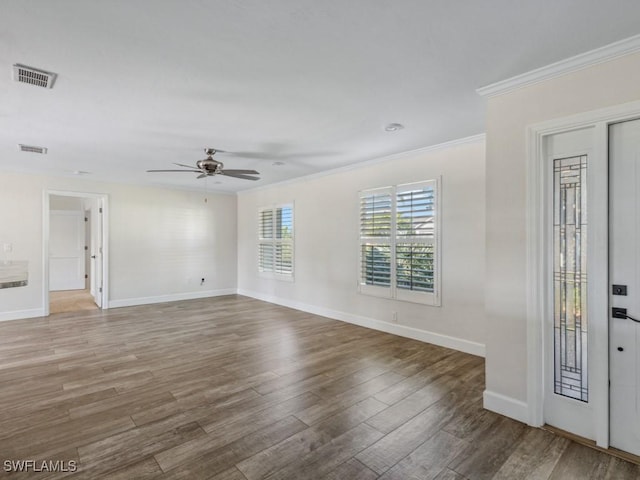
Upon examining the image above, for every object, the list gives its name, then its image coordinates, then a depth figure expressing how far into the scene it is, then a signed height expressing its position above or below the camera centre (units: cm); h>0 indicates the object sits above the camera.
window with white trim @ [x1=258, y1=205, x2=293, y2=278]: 665 -3
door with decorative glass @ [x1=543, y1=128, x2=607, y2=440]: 220 -28
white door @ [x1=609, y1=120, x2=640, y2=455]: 205 -26
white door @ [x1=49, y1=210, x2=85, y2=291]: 875 -29
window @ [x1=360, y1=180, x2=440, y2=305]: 429 -4
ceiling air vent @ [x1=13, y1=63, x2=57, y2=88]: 225 +117
